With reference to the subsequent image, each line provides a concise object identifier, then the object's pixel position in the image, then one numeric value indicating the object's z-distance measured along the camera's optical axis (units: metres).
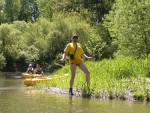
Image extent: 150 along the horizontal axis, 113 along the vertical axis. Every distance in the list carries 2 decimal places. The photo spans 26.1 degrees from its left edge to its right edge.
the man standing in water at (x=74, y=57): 11.40
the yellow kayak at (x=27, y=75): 23.16
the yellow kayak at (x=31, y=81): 16.97
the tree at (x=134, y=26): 16.69
